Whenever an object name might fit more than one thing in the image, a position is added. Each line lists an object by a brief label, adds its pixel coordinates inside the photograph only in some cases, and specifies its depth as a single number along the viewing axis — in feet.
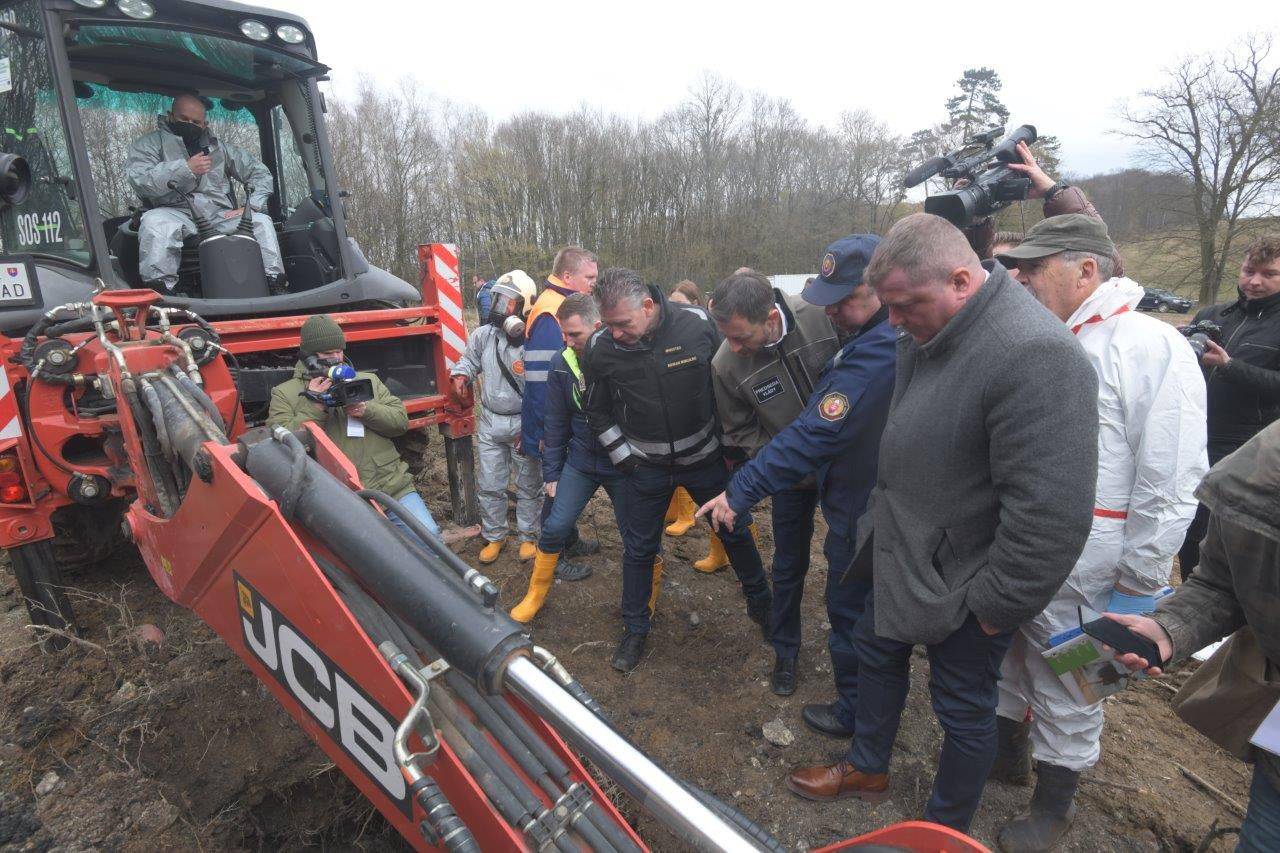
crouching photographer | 10.50
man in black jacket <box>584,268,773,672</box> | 10.62
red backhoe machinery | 4.34
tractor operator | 12.24
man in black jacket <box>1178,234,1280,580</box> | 11.59
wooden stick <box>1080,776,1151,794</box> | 8.56
